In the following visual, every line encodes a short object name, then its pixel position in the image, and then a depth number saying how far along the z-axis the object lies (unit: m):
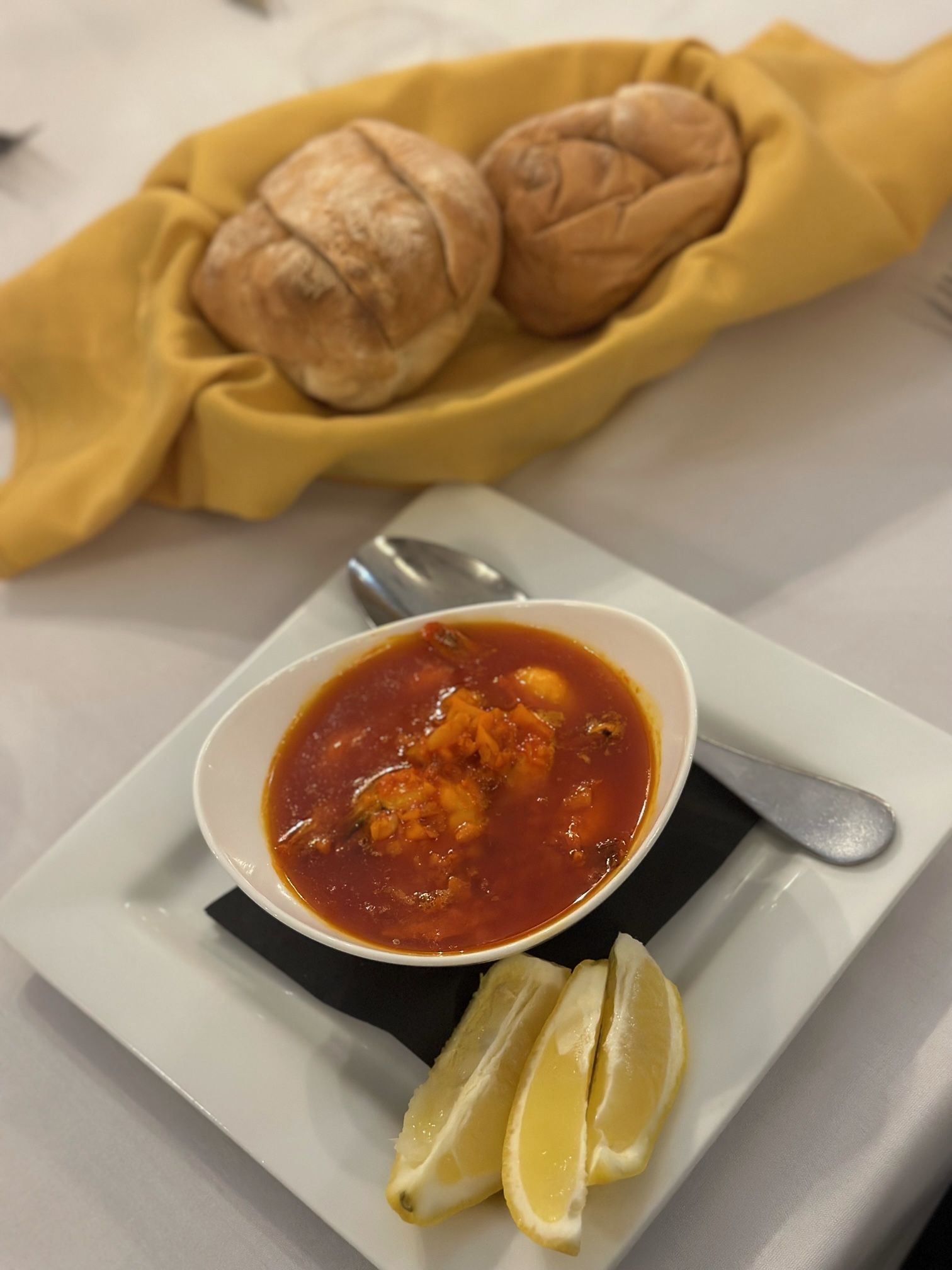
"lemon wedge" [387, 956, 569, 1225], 0.24
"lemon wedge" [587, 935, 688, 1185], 0.24
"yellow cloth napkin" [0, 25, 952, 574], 0.41
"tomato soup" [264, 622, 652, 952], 0.29
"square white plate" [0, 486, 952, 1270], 0.26
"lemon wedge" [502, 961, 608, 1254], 0.23
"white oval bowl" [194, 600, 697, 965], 0.28
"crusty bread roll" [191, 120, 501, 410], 0.40
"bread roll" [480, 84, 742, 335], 0.42
